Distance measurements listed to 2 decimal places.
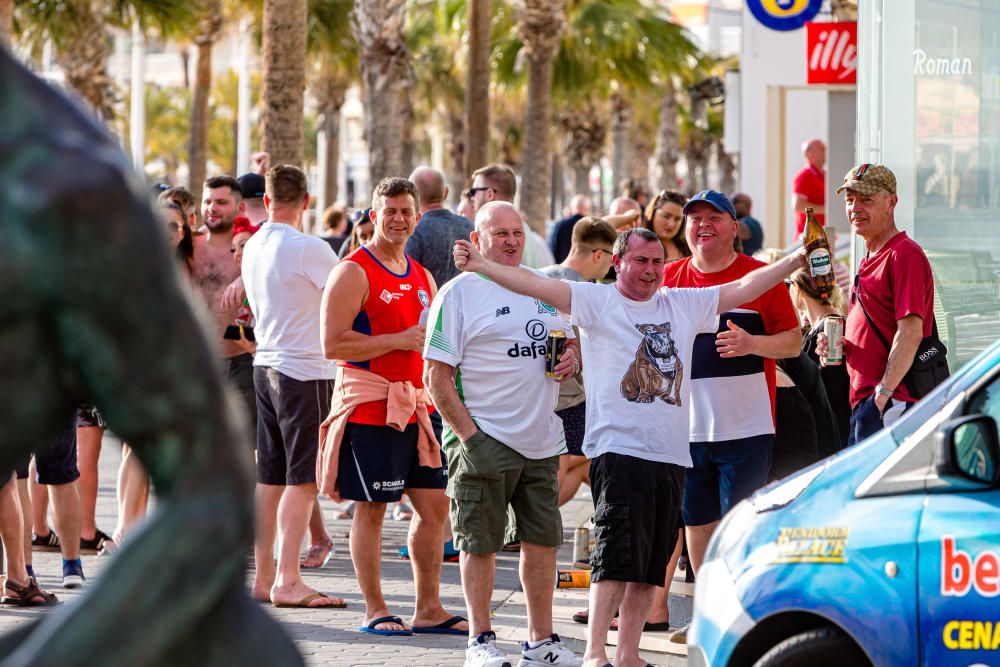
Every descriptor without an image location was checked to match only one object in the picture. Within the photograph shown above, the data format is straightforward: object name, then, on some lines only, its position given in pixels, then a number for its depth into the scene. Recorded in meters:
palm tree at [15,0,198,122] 53.77
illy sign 31.85
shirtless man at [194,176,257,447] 17.90
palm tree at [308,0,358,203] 65.33
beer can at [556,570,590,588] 16.95
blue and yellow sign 36.13
